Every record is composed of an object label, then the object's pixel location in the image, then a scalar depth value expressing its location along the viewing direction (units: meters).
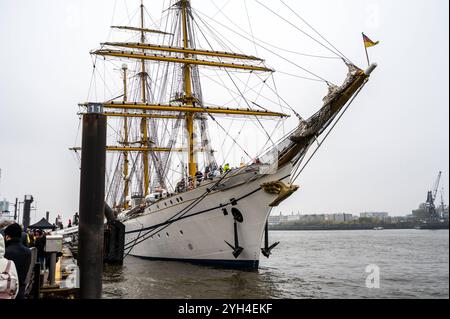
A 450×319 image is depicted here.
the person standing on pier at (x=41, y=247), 11.57
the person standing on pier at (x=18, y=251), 5.31
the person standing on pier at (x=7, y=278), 4.30
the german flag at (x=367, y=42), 12.78
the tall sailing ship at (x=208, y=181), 16.14
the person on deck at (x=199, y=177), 18.73
